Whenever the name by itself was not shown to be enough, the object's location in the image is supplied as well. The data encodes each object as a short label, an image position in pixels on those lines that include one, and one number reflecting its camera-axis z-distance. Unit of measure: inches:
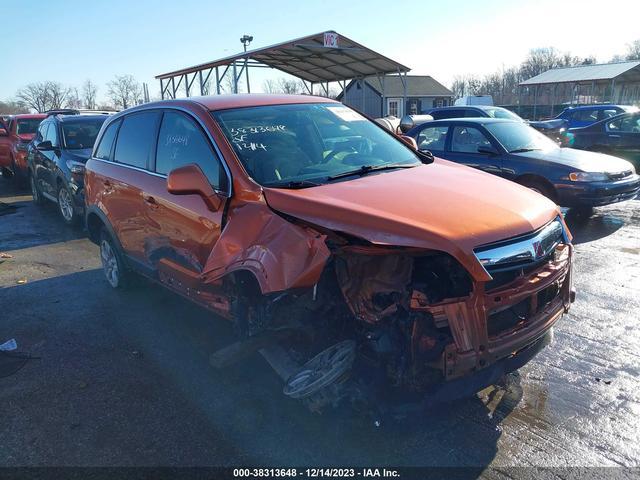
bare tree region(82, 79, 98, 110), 2605.8
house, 1800.0
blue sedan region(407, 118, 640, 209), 300.0
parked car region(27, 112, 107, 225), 329.4
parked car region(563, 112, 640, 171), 488.5
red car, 542.3
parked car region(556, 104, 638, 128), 633.0
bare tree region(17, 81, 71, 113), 2450.8
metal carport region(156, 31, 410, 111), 649.0
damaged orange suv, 104.8
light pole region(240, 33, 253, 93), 1060.4
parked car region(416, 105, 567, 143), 601.0
